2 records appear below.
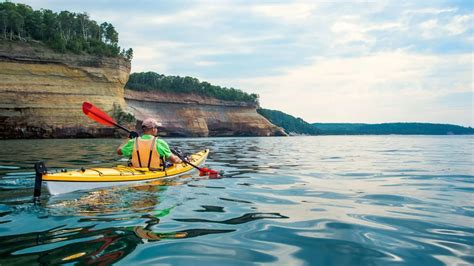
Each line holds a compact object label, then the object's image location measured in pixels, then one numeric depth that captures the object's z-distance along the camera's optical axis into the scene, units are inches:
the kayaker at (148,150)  310.0
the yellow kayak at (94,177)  246.3
